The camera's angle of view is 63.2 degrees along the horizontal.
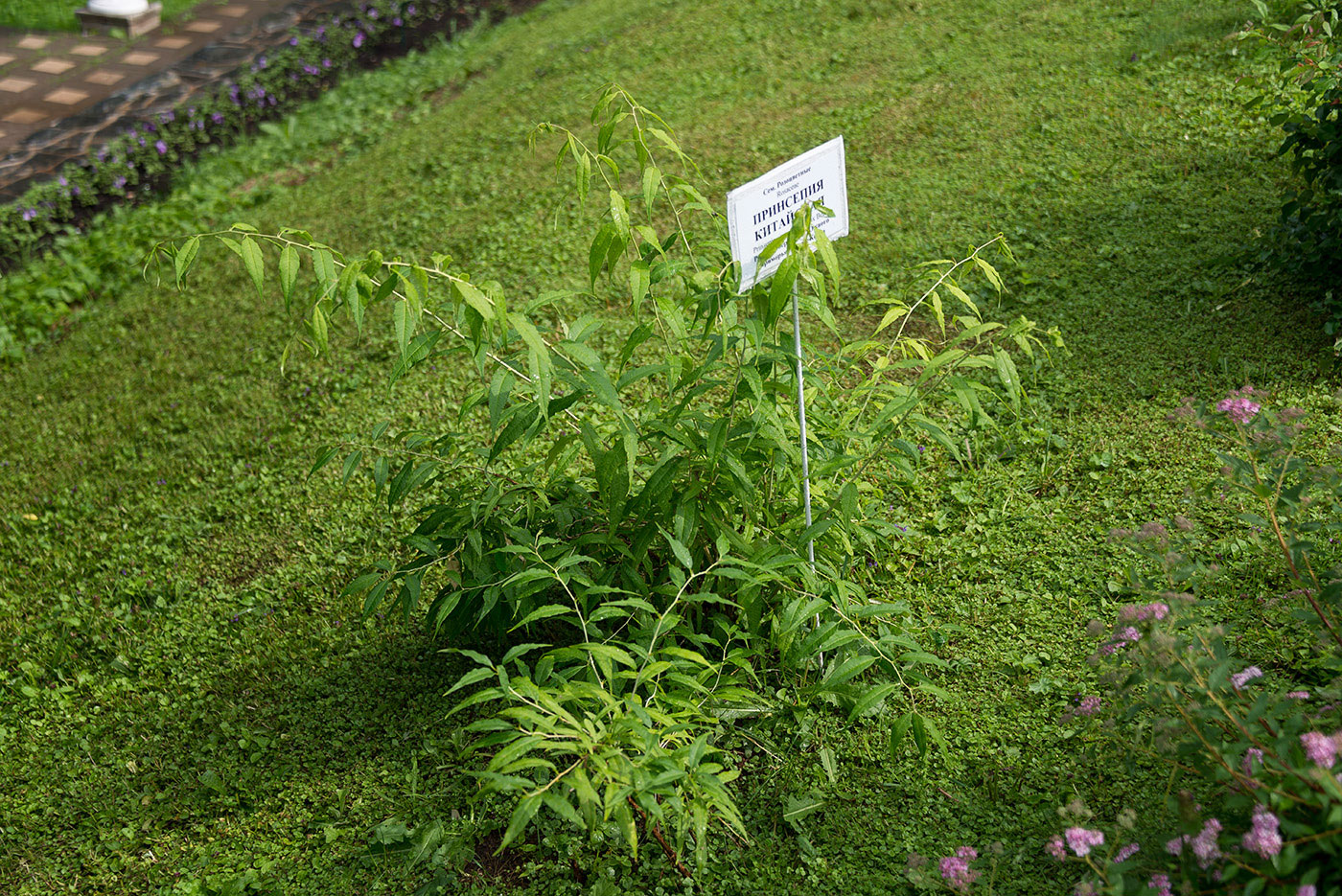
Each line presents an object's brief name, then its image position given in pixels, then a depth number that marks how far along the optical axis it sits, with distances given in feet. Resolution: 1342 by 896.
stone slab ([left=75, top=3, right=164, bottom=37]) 26.63
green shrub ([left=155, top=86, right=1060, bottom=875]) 7.30
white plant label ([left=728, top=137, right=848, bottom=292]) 8.30
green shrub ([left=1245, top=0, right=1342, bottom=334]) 12.29
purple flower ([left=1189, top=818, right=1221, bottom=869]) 6.01
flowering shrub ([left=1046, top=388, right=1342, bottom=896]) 5.83
